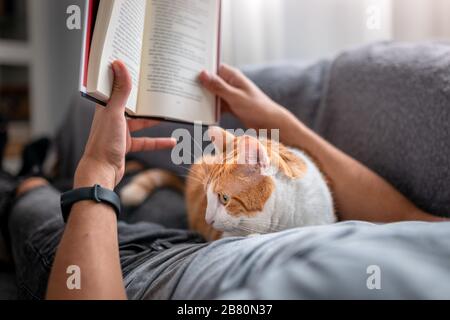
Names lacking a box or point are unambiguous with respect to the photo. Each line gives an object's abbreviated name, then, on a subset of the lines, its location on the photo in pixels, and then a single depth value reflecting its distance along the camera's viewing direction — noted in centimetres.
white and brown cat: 65
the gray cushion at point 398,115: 81
